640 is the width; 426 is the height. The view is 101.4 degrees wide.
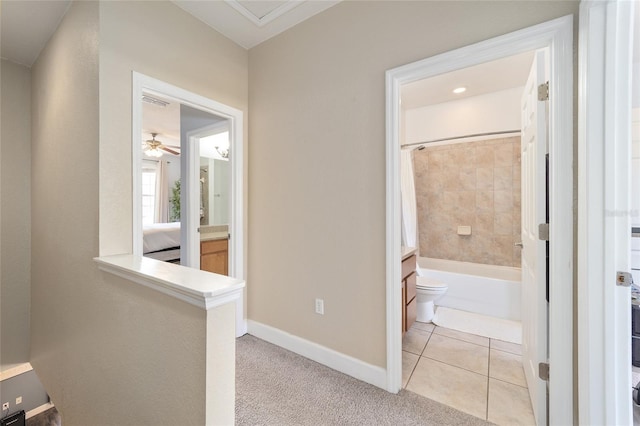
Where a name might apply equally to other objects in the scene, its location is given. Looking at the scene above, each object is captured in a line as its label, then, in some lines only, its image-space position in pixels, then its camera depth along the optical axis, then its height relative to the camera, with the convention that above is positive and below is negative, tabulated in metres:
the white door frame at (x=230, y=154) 1.72 +0.46
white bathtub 2.84 -0.91
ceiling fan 5.30 +1.34
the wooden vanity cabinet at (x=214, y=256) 3.24 -0.57
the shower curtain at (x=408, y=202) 3.30 +0.12
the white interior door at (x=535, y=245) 1.39 -0.19
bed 4.19 -0.51
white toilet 2.68 -0.86
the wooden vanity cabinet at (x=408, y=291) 2.21 -0.71
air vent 3.28 +1.47
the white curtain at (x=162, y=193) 7.10 +0.51
